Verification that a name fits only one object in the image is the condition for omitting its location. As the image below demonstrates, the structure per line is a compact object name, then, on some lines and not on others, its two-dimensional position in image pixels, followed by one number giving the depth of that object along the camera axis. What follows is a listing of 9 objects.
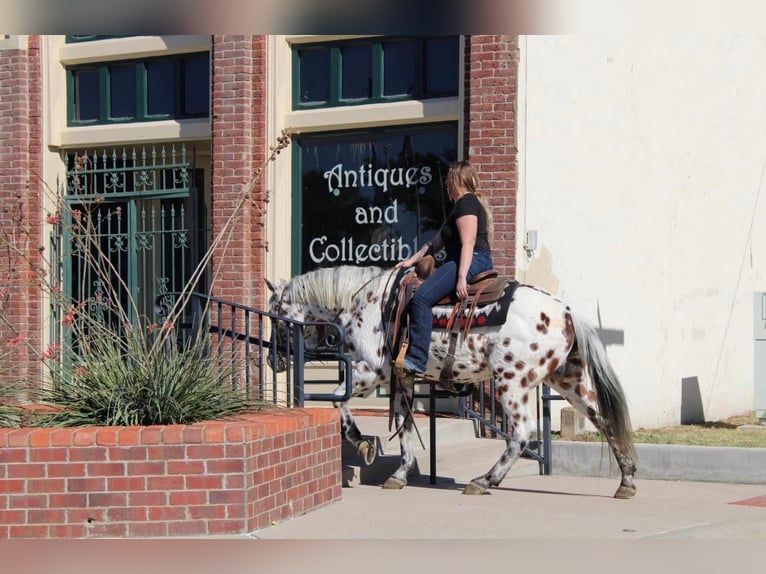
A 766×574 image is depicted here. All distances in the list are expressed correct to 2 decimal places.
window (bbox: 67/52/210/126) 14.82
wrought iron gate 14.75
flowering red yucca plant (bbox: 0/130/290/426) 7.63
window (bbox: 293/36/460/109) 13.21
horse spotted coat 9.30
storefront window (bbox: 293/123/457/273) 13.26
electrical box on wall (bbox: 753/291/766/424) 13.84
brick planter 7.09
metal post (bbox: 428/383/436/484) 9.99
